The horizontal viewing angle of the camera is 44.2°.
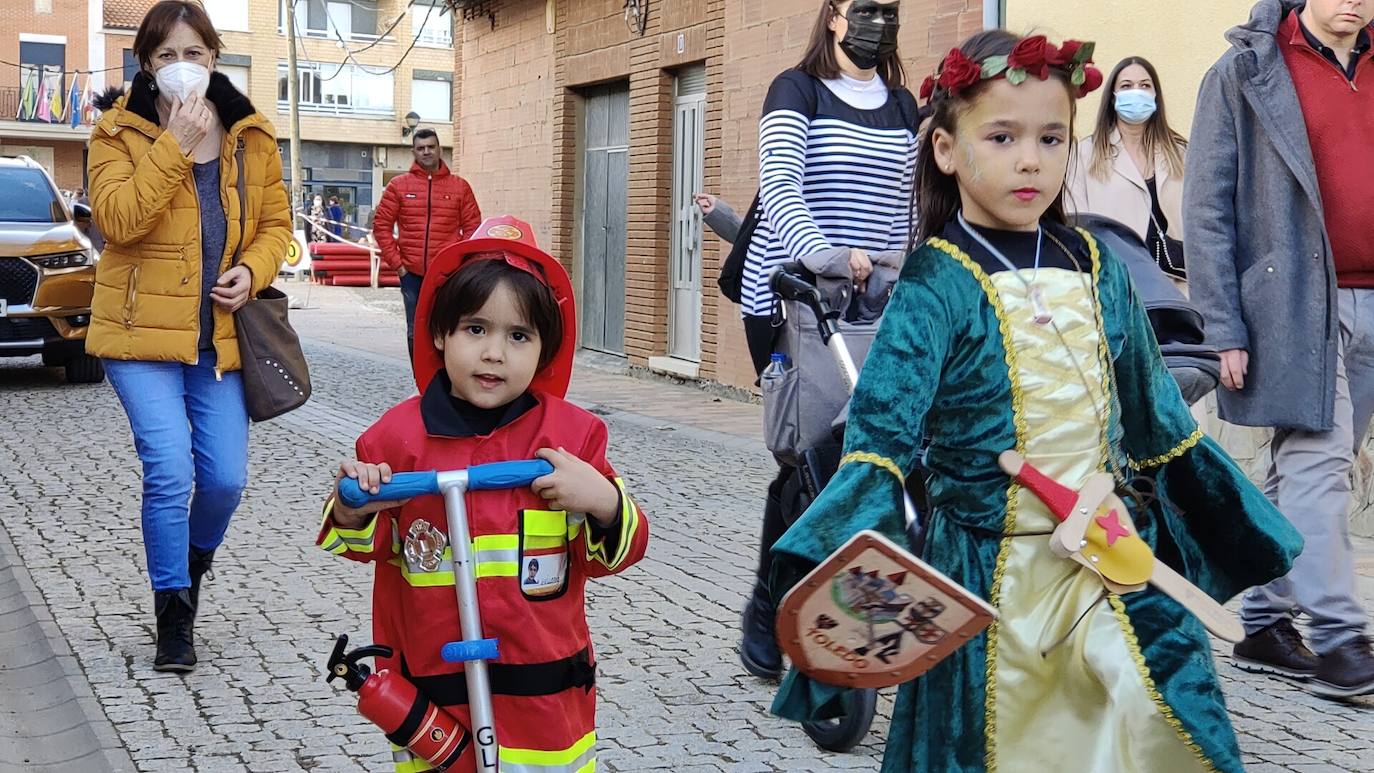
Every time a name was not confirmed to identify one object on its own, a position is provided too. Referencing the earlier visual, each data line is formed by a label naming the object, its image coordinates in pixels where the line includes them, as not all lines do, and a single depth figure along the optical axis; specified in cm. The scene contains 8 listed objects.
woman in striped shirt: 459
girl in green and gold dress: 264
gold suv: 1325
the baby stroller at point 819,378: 417
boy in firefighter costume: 290
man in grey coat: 503
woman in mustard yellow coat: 491
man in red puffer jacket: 1288
